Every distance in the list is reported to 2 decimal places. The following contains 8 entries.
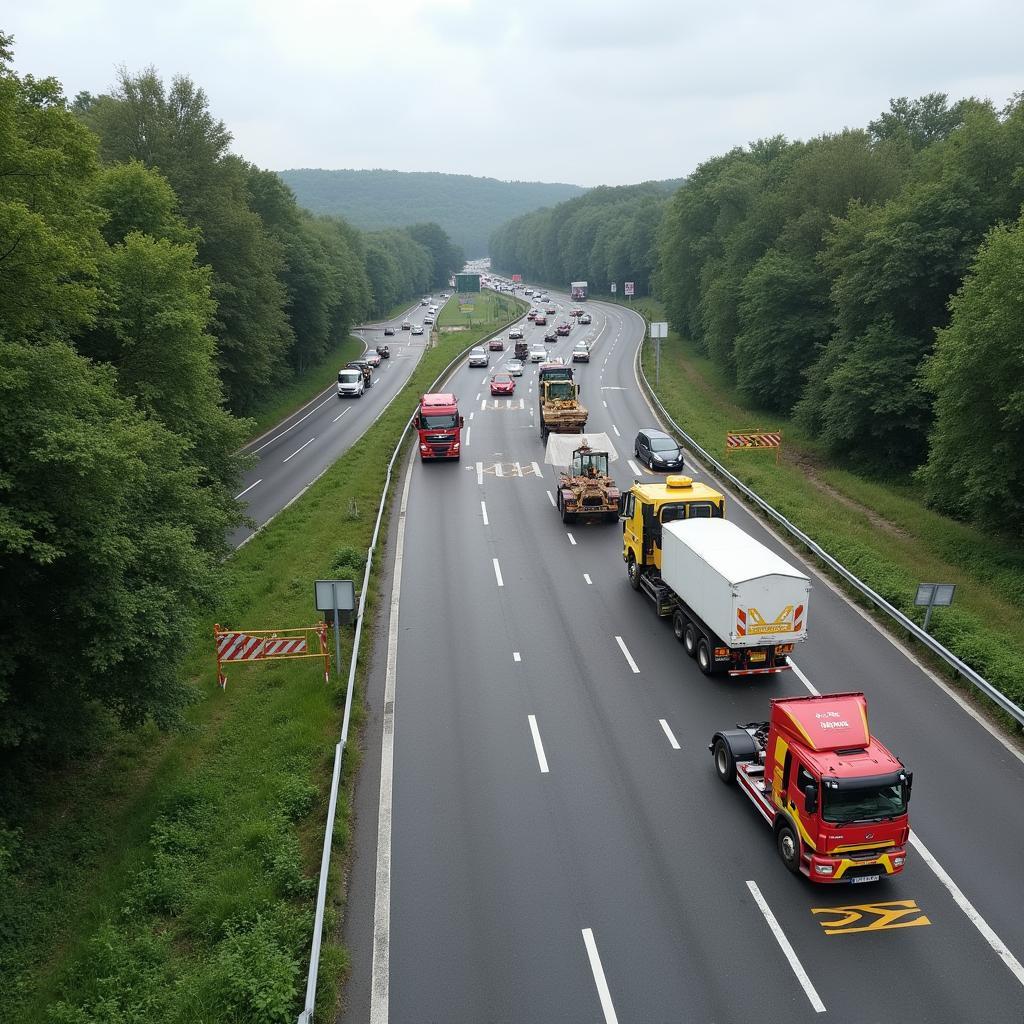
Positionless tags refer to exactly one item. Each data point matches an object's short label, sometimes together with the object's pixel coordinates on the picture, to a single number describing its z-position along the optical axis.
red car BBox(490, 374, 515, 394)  62.50
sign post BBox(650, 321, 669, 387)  63.31
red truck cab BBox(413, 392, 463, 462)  41.66
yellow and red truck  12.75
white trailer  18.66
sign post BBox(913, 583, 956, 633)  20.48
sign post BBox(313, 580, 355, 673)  19.28
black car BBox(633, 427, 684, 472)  39.38
